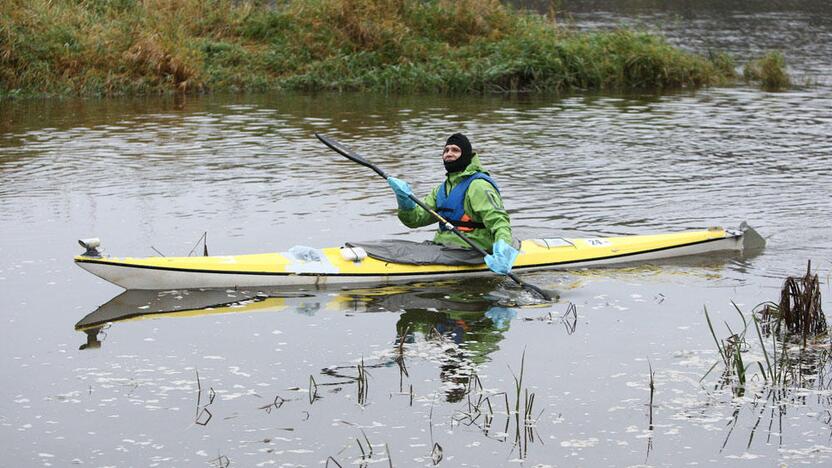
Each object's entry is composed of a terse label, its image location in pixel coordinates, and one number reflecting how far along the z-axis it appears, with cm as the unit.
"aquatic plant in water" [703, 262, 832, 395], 1402
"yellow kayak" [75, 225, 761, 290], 1787
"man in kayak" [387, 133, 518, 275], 1819
